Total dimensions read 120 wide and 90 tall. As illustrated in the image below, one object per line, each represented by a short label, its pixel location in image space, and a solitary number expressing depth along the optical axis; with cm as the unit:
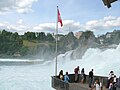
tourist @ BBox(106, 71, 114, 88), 931
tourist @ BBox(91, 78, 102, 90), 766
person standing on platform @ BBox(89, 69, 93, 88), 1004
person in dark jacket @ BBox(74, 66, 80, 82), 1163
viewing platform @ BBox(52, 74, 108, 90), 878
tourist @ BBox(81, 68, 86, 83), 1134
